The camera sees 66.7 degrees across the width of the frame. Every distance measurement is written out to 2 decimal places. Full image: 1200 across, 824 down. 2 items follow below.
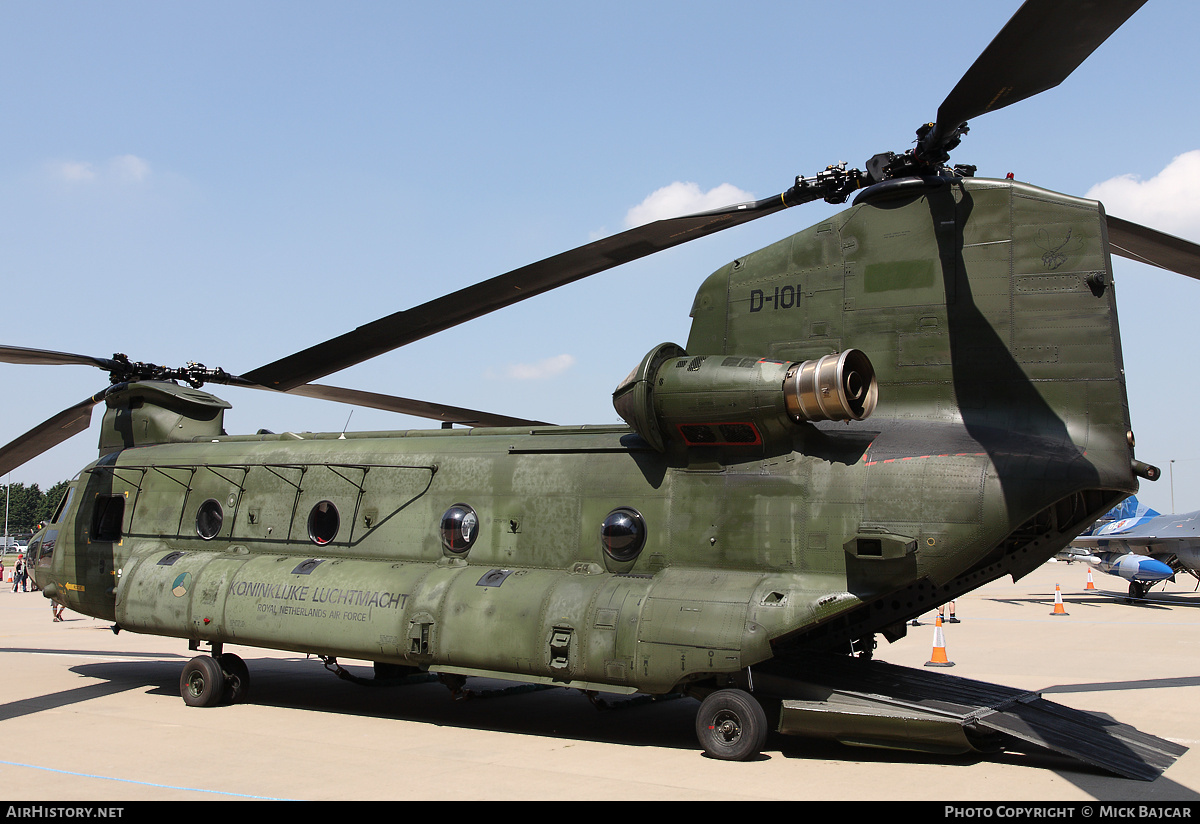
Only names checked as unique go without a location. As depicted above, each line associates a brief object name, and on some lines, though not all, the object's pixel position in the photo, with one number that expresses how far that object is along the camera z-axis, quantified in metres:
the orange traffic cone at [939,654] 14.92
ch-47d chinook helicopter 8.12
